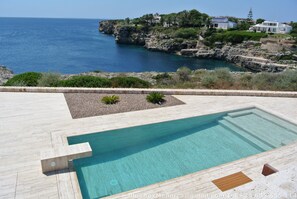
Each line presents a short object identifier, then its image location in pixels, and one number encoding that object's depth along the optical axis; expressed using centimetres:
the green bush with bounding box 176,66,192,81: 1805
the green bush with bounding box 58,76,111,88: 1234
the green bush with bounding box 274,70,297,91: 1406
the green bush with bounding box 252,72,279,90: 1415
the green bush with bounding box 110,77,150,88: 1305
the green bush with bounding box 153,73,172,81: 2126
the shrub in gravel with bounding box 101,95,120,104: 966
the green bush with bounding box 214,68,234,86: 1435
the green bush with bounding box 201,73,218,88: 1389
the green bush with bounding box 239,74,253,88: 1438
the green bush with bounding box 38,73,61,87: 1257
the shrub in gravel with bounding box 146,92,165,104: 1002
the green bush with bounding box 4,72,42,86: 1285
